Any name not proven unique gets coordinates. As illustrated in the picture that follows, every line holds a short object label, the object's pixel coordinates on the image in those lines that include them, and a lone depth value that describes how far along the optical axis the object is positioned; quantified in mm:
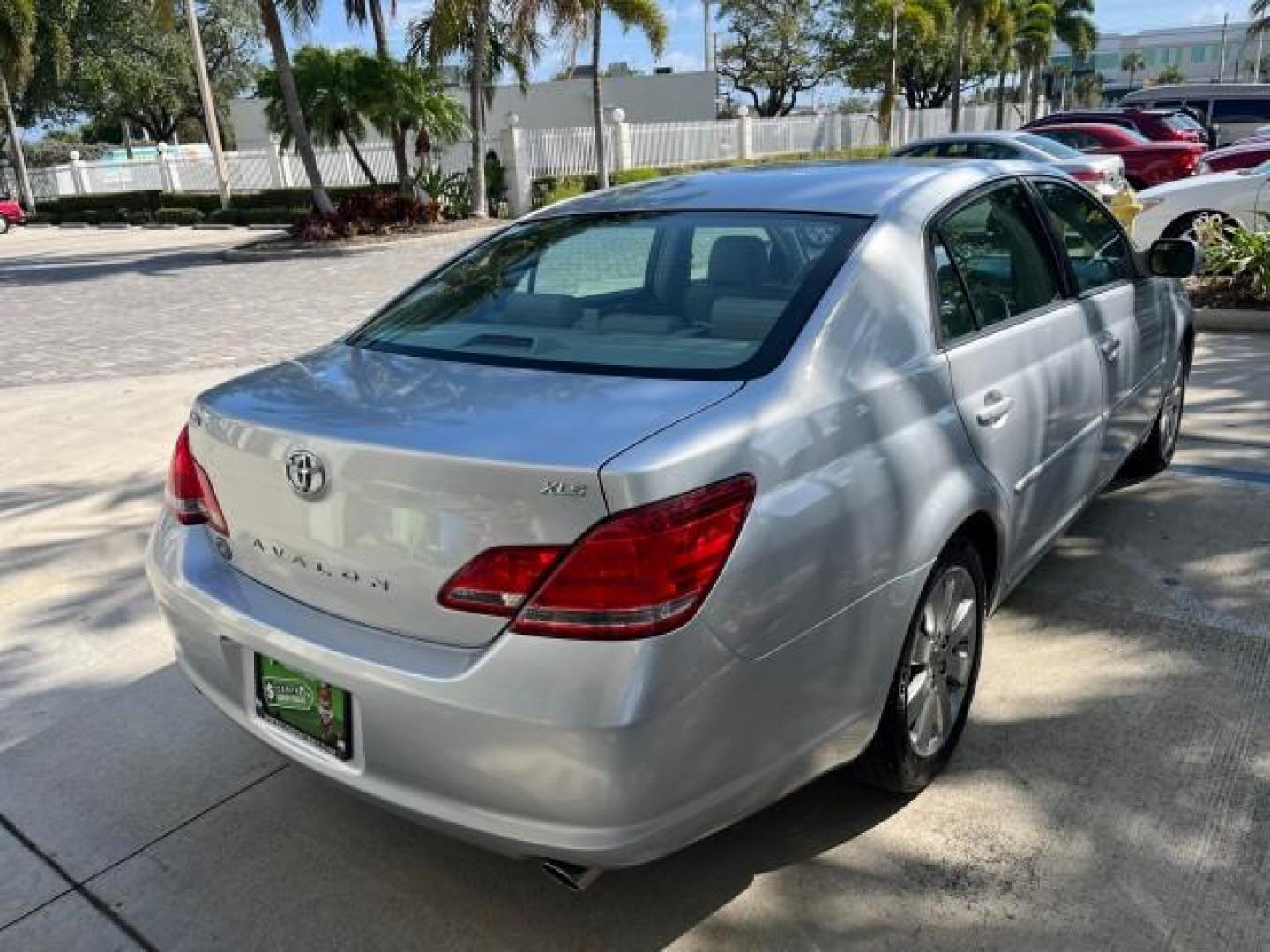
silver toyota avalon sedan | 1961
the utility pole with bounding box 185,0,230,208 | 26969
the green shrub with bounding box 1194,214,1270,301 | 8523
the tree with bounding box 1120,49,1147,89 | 111875
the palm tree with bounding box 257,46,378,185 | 20766
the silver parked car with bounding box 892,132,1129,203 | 12430
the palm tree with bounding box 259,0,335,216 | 19312
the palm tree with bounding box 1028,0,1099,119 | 55781
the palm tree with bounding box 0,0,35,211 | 31188
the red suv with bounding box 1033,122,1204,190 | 16891
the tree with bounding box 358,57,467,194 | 20781
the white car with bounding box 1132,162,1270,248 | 9859
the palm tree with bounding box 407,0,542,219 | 20031
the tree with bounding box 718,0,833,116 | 52572
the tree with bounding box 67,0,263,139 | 41344
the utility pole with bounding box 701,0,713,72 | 46938
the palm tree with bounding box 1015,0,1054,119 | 46375
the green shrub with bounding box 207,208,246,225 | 28938
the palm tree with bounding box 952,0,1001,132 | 35281
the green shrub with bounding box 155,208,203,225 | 30406
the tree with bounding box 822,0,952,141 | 34750
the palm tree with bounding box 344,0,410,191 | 21750
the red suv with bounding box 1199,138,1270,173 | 15328
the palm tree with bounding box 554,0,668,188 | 21234
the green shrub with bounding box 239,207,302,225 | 27594
